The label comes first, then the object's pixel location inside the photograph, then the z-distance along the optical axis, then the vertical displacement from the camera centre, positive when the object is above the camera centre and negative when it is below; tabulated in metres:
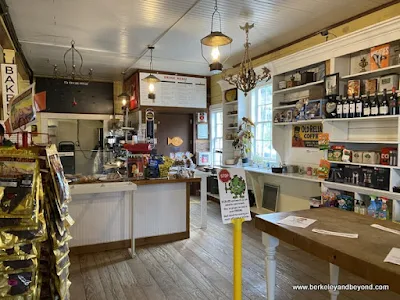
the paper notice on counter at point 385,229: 1.75 -0.51
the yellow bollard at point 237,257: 1.46 -0.55
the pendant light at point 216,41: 2.99 +1.03
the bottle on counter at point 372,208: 3.35 -0.72
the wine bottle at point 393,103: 3.16 +0.42
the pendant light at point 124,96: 6.12 +0.95
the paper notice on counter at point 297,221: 1.88 -0.50
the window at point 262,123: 5.54 +0.38
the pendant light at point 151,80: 5.03 +1.05
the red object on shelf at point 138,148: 3.87 -0.07
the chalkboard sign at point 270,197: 5.25 -0.95
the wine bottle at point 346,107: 3.63 +0.43
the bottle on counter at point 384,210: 3.26 -0.72
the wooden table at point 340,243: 1.32 -0.52
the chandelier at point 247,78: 3.90 +0.84
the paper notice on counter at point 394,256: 1.33 -0.51
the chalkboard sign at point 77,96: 7.20 +1.15
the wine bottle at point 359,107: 3.51 +0.42
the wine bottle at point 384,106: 3.25 +0.40
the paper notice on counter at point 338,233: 1.67 -0.51
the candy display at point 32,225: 1.49 -0.42
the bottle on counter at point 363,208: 3.49 -0.75
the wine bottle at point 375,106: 3.35 +0.42
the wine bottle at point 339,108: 3.71 +0.43
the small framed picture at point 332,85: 3.80 +0.74
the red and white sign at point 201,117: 7.32 +0.62
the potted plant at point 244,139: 5.80 +0.08
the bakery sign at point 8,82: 3.77 +0.76
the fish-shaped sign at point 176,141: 7.23 +0.04
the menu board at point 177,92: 6.61 +1.16
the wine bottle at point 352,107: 3.57 +0.43
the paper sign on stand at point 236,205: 1.42 -0.30
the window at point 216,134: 7.19 +0.21
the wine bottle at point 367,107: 3.43 +0.41
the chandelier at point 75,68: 5.33 +1.62
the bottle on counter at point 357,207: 3.54 -0.74
